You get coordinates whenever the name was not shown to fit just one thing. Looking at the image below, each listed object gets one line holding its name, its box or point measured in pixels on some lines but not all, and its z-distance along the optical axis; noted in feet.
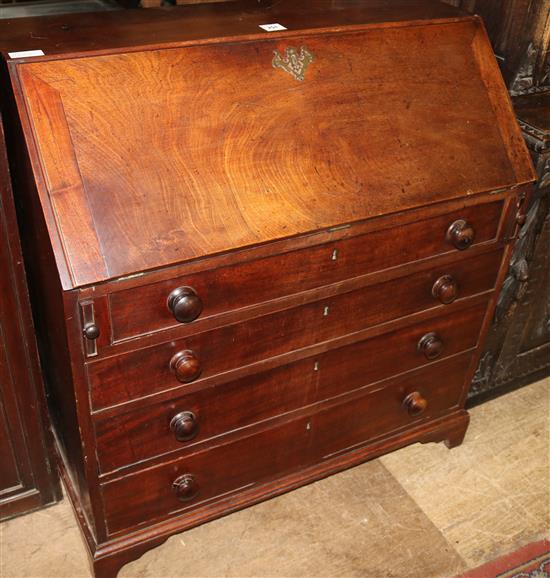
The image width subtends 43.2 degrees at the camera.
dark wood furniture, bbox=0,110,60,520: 5.74
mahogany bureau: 4.91
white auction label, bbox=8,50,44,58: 4.82
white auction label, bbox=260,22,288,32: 5.71
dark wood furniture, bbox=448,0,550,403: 7.18
